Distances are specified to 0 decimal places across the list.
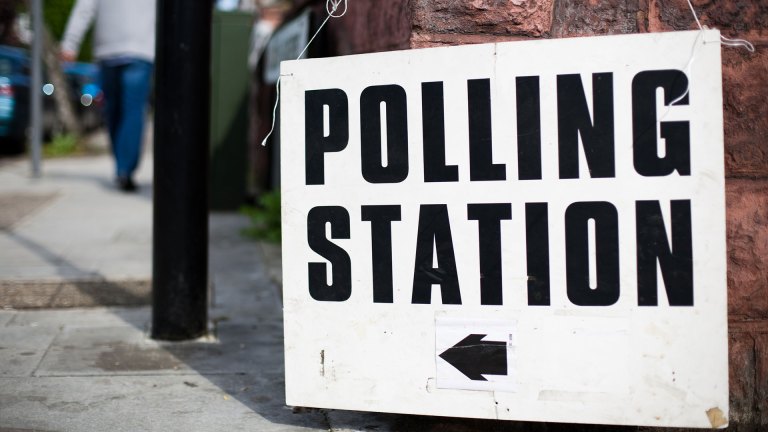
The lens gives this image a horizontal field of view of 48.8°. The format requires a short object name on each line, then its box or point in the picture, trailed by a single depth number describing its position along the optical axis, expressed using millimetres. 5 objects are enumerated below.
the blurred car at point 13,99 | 12633
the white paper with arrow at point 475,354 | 2467
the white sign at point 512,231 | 2355
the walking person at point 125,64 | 7332
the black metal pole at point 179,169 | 3668
